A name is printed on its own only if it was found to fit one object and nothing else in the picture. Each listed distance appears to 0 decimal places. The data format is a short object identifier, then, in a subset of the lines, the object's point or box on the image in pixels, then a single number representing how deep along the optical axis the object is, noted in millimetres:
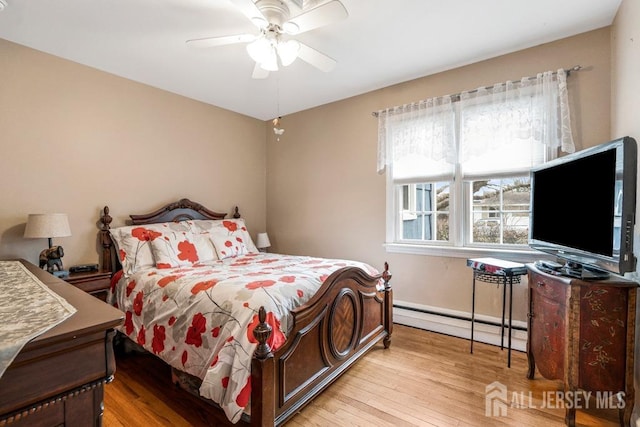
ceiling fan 1679
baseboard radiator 2562
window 2465
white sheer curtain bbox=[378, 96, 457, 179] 2869
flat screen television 1453
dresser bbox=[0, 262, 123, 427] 788
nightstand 2350
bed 1509
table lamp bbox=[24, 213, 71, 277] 2234
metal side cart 2164
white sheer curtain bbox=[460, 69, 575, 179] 2350
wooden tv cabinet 1560
